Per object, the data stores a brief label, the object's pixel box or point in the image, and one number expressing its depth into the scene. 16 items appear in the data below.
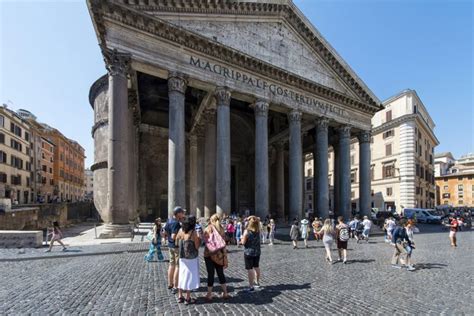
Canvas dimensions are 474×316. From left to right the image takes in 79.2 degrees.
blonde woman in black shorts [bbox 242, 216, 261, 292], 5.32
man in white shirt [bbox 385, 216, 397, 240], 12.30
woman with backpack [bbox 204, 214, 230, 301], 4.85
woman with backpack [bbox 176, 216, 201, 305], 4.62
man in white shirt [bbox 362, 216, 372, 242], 13.75
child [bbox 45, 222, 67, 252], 9.53
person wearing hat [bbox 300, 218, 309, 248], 12.16
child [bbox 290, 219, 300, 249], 11.13
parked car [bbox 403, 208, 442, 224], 27.78
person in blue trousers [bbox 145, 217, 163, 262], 7.75
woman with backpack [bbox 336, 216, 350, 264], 8.22
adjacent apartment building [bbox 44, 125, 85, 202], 52.66
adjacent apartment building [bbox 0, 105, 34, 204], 33.63
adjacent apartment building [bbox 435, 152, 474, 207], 53.10
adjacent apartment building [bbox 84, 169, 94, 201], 96.91
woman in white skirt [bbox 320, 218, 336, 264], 8.34
